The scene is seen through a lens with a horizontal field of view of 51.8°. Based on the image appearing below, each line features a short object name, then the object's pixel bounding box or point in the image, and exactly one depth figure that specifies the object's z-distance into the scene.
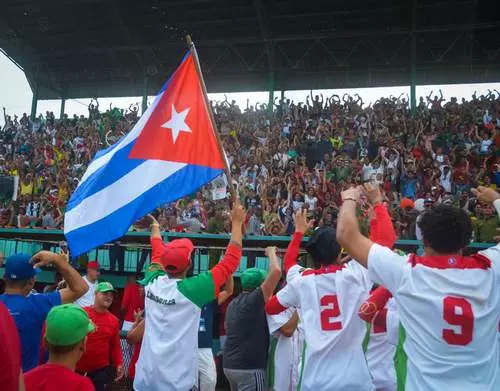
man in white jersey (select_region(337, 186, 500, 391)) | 2.20
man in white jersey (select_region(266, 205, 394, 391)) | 3.09
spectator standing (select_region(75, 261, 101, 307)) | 7.53
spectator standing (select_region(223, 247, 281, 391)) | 4.29
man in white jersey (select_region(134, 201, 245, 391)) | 3.39
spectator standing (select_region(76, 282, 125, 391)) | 5.30
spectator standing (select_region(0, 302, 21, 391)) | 1.62
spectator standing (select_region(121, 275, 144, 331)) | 7.63
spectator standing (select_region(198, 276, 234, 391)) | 4.20
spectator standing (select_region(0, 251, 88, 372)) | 3.20
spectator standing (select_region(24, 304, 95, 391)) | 2.42
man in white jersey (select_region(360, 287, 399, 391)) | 3.73
